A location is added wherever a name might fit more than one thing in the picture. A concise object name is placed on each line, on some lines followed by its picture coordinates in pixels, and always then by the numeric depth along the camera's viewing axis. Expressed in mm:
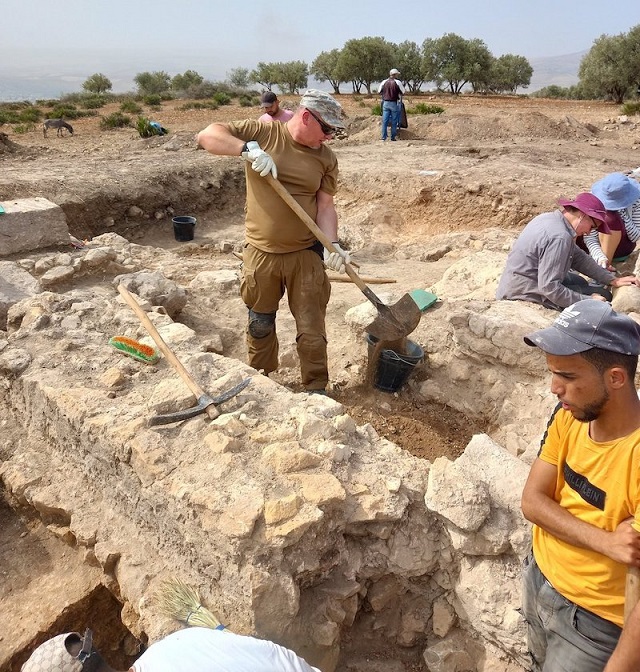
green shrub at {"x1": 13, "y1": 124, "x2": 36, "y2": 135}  17781
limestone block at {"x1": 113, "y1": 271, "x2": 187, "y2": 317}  4742
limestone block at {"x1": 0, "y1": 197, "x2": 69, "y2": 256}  5270
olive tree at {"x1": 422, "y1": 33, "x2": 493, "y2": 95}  34406
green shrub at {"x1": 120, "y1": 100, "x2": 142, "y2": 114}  23656
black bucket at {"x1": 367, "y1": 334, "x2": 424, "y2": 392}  4273
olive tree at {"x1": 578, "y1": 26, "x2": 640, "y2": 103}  25516
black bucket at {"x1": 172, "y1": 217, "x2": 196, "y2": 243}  8586
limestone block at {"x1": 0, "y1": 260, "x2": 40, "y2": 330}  4438
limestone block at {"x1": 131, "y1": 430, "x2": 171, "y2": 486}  2586
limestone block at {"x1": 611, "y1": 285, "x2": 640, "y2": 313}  4359
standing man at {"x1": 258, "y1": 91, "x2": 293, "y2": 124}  7336
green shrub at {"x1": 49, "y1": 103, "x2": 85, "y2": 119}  21516
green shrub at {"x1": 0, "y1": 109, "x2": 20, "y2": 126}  19844
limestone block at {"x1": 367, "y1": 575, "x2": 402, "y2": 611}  2518
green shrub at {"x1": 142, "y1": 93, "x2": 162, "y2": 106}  26953
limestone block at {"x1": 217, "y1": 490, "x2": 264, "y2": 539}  2199
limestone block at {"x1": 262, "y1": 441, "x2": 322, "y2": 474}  2539
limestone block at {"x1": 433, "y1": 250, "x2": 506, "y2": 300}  5410
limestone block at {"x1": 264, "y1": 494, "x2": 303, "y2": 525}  2256
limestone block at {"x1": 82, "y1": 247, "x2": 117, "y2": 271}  5074
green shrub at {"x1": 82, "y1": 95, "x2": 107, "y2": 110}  26178
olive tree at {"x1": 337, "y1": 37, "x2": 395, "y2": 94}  34031
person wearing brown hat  4020
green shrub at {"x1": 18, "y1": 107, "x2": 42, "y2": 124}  20269
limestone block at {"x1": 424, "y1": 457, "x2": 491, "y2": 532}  2330
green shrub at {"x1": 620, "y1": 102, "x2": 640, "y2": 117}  18156
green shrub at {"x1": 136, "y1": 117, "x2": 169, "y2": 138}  15373
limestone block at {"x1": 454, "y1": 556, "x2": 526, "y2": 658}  2258
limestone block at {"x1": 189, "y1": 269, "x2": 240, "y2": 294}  5832
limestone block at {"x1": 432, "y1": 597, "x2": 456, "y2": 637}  2482
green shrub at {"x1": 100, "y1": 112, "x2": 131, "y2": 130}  18891
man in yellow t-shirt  1541
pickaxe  2832
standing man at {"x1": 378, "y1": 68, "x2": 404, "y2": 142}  12978
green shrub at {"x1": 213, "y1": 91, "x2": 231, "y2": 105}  27047
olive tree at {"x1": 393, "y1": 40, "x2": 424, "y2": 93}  34969
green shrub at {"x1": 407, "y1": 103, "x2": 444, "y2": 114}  18609
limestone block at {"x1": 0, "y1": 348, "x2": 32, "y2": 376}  3467
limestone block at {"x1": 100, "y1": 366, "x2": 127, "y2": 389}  3215
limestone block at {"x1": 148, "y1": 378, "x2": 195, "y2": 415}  2959
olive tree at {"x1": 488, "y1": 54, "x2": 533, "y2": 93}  35656
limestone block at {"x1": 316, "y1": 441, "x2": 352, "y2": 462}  2623
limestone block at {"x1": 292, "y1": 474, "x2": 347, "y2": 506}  2352
